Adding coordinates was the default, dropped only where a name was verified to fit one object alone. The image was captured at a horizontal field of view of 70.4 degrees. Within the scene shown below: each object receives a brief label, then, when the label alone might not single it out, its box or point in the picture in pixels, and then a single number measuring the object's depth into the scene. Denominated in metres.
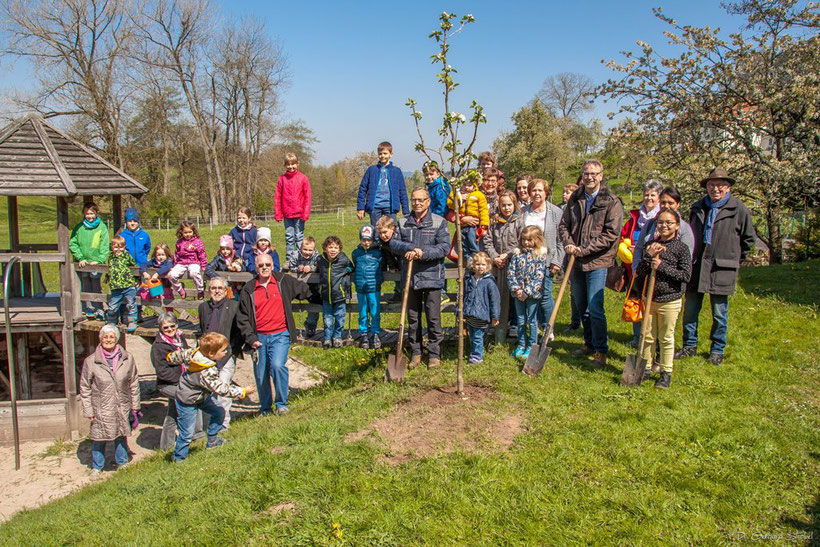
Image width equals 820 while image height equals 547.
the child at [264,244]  7.96
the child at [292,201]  9.07
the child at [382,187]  8.57
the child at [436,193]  8.14
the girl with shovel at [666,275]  6.05
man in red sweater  7.09
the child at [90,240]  9.15
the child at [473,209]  7.54
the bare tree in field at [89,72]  31.78
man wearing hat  6.72
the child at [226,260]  8.58
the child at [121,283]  8.77
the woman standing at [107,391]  7.64
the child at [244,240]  8.83
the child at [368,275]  7.56
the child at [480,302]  7.01
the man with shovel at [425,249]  6.80
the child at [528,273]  7.00
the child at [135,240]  9.48
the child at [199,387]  6.41
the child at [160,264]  8.95
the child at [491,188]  8.01
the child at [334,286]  7.73
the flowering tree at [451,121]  5.43
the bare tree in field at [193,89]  36.91
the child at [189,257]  8.93
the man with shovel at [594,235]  6.71
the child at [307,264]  7.85
